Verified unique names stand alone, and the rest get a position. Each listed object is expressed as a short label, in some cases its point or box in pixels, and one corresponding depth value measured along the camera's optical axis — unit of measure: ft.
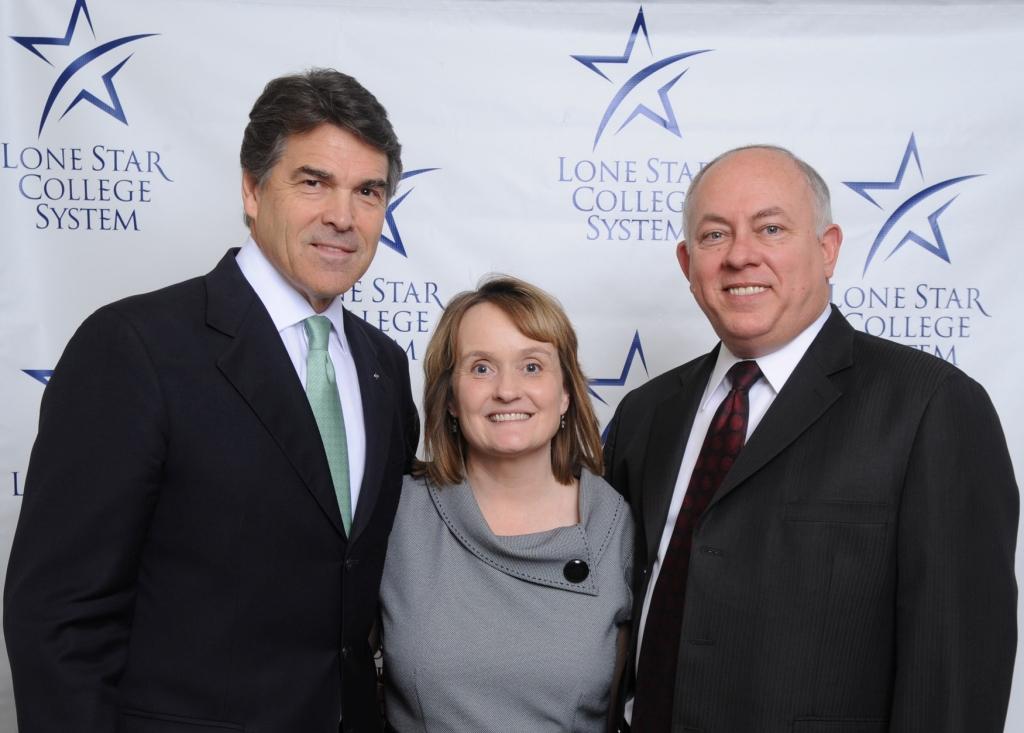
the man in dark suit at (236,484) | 4.64
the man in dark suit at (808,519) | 5.02
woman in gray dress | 5.87
